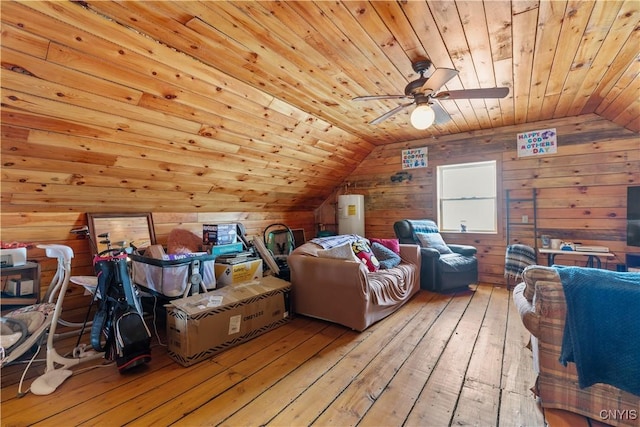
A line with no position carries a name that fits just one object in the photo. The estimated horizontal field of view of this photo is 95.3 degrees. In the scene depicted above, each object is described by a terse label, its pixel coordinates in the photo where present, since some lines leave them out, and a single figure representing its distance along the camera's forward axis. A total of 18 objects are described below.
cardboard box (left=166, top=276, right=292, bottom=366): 2.20
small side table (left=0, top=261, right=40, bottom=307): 2.33
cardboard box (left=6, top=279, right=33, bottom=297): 2.41
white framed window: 4.53
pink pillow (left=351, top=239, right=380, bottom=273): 3.32
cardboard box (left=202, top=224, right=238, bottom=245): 3.42
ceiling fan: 2.28
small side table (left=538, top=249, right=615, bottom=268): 3.48
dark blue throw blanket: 1.36
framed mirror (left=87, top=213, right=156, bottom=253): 2.95
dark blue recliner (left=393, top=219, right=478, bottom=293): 3.84
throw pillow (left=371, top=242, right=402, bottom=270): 3.55
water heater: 5.15
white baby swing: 1.88
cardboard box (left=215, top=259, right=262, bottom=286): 3.14
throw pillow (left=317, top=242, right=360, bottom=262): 2.93
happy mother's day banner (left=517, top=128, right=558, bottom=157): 3.97
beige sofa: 2.71
